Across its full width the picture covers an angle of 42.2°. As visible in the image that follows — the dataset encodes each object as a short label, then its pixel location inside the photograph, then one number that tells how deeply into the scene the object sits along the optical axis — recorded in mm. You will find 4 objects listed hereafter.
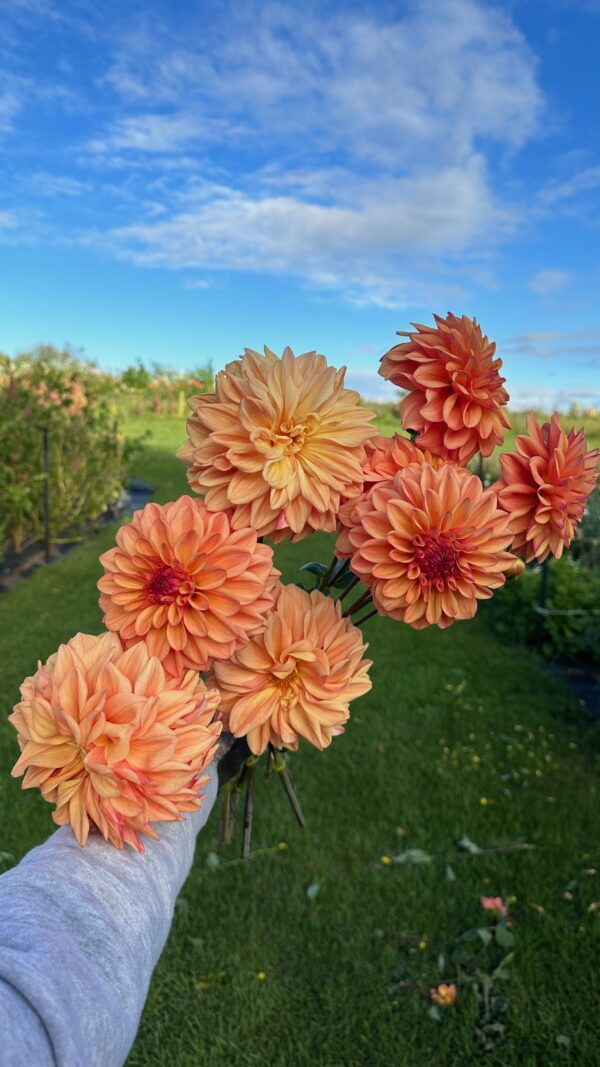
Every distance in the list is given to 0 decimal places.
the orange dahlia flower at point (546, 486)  719
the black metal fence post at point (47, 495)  6605
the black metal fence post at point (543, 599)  4423
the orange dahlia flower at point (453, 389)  721
